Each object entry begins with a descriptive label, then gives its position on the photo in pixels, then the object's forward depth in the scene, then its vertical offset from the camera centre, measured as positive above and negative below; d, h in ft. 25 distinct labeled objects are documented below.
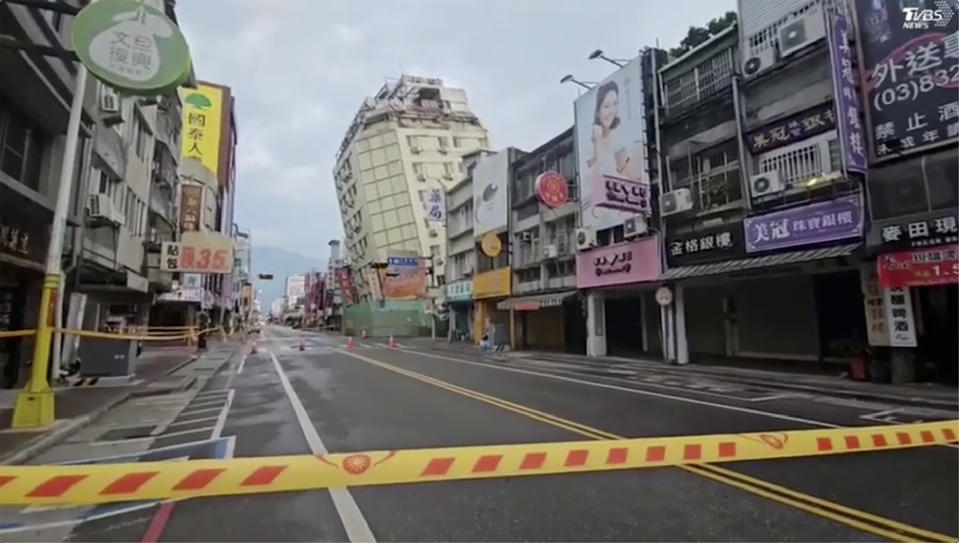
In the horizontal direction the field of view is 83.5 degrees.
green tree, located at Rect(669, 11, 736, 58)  87.66 +49.96
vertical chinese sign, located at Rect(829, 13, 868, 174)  43.83 +19.11
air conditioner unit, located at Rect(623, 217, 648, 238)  71.77 +14.37
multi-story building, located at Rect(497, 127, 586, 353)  90.94 +15.43
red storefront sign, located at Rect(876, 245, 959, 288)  39.14 +4.92
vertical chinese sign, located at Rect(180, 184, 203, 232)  114.83 +28.12
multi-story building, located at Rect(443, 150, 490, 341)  137.59 +21.25
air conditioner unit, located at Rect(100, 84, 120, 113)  50.03 +22.09
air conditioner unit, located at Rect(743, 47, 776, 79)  55.98 +28.55
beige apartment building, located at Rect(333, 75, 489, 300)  224.74 +71.92
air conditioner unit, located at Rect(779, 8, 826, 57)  51.47 +29.28
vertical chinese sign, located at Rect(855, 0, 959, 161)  41.27 +20.60
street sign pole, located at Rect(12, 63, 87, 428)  26.50 +0.10
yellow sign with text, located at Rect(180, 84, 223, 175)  171.73 +69.75
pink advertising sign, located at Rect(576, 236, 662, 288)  70.95 +9.88
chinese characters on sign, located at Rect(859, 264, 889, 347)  45.02 +2.04
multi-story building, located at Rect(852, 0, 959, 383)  40.81 +11.24
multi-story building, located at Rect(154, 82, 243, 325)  119.03 +49.65
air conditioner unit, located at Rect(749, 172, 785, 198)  53.11 +14.84
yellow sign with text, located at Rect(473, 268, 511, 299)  111.04 +11.05
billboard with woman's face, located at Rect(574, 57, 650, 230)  69.87 +26.79
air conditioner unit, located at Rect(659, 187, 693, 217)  64.75 +15.98
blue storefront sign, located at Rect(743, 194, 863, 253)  46.85 +10.09
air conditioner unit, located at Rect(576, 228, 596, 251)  82.12 +14.68
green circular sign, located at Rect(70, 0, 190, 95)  26.20 +14.53
